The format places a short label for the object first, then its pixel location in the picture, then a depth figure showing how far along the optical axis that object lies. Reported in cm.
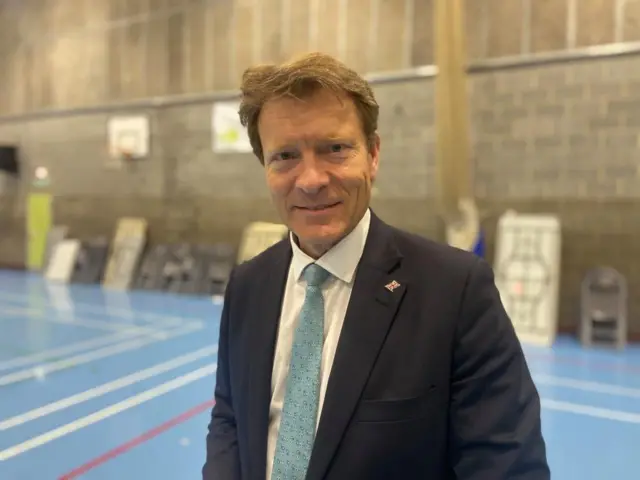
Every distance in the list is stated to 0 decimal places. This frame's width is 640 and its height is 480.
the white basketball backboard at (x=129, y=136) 892
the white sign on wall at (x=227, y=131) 795
